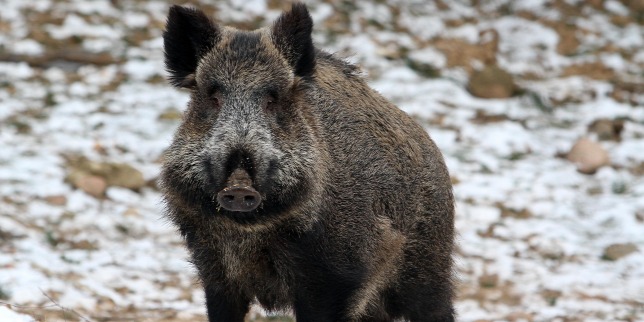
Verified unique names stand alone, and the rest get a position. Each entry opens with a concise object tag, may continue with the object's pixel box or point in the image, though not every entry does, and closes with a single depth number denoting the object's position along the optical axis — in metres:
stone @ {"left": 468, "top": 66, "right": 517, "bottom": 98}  23.89
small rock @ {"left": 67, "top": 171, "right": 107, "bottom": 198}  17.03
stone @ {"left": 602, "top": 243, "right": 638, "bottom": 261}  16.55
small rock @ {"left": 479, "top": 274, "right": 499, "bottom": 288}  15.32
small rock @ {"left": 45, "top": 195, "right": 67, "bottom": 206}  16.41
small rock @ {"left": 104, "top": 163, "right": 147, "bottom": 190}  17.61
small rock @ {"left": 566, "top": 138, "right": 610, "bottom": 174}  20.30
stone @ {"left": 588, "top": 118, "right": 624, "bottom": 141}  21.73
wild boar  8.36
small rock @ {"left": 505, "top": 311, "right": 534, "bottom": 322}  13.59
